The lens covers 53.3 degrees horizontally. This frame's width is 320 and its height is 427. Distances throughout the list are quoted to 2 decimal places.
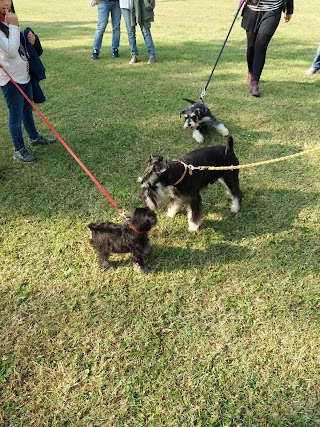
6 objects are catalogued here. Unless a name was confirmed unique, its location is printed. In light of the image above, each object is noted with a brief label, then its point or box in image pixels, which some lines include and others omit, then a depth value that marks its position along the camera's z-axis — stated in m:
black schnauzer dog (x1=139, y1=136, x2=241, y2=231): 3.39
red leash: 4.14
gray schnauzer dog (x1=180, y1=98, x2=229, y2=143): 5.57
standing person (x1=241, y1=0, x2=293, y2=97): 6.07
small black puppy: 3.12
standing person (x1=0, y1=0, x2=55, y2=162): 4.02
